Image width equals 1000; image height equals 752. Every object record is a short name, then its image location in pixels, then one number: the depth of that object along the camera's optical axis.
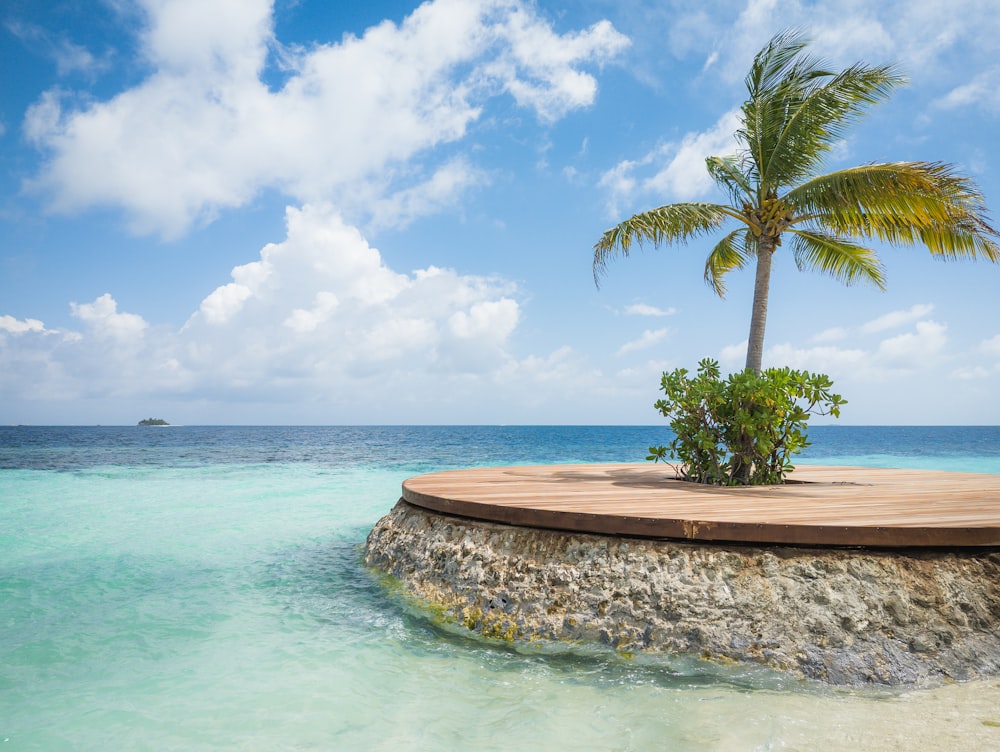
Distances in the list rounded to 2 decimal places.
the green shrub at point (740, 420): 5.39
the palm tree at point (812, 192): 6.15
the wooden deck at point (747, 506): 3.15
